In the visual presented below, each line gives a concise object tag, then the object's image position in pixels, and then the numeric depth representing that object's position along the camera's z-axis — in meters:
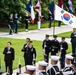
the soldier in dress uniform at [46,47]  16.95
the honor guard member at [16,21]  30.43
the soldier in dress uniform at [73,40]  19.91
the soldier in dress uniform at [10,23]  29.45
